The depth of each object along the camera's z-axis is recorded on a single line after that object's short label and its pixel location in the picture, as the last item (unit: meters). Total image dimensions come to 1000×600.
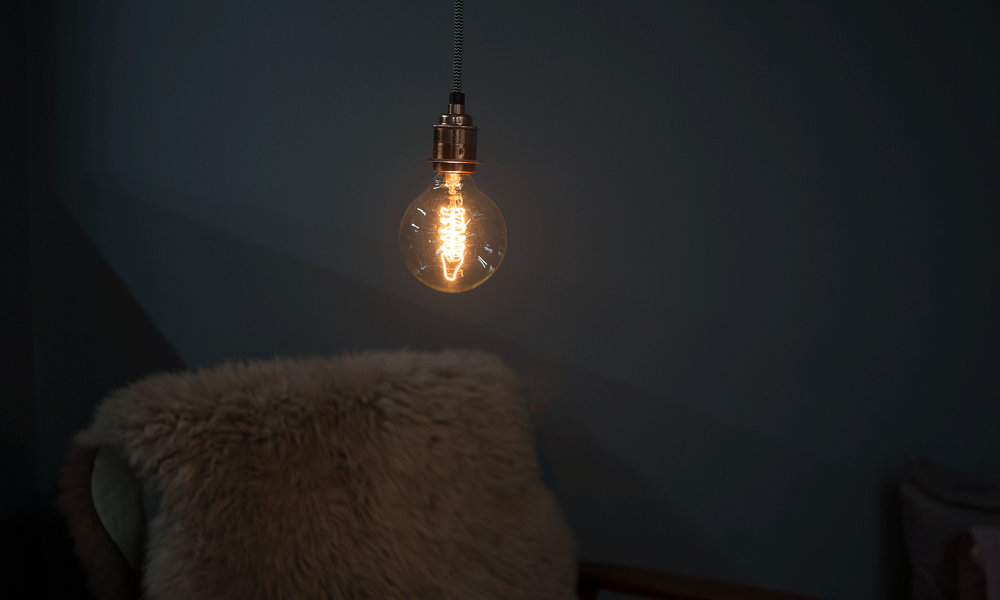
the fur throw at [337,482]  1.12
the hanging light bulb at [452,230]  1.29
